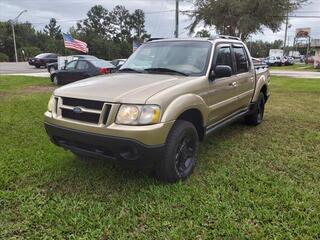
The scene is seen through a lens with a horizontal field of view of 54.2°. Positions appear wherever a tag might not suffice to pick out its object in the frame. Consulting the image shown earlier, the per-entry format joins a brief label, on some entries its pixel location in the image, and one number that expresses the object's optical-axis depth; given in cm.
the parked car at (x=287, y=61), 4930
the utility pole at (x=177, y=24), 2114
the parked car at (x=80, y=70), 1361
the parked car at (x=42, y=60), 3167
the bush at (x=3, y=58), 4983
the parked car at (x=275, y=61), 4800
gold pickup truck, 317
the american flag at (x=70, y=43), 2625
